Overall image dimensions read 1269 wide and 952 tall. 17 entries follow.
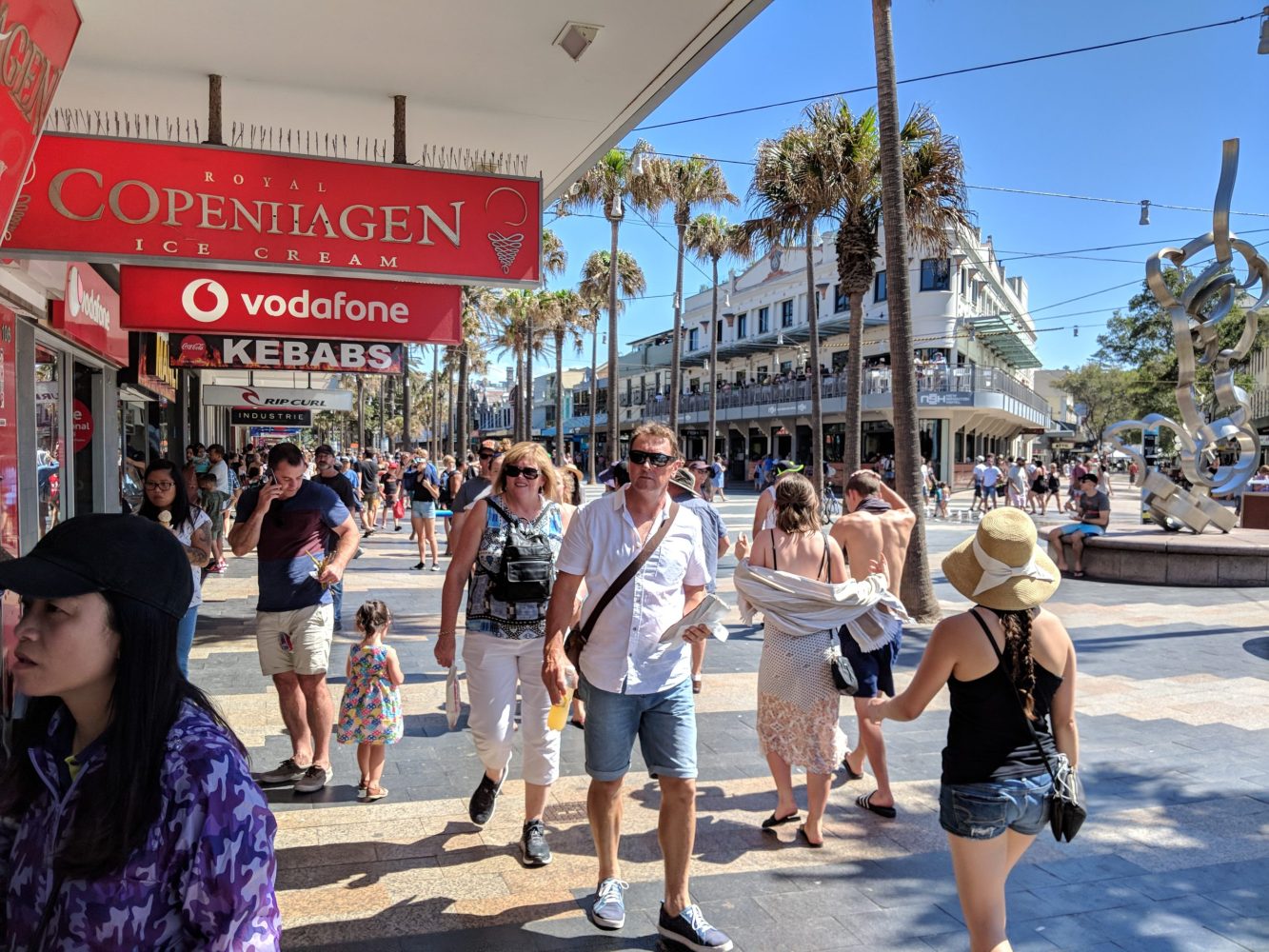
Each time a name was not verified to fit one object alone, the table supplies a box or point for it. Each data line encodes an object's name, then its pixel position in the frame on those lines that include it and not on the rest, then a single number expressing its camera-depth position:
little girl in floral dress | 4.86
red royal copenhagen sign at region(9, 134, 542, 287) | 4.10
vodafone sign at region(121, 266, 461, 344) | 5.15
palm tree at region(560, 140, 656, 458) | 26.30
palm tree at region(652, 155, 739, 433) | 27.05
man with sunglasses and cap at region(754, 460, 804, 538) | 6.00
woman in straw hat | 3.04
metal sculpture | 15.36
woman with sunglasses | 4.30
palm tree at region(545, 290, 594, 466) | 42.44
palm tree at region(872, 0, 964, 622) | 9.86
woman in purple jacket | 1.48
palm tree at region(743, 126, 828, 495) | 14.78
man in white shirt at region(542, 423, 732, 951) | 3.66
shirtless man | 4.92
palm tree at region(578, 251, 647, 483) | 36.75
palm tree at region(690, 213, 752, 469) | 33.00
